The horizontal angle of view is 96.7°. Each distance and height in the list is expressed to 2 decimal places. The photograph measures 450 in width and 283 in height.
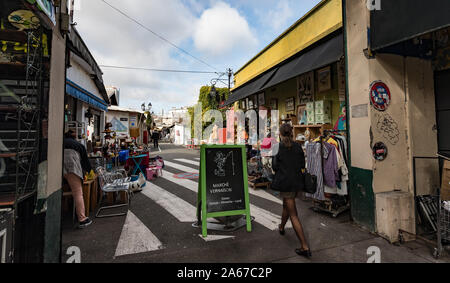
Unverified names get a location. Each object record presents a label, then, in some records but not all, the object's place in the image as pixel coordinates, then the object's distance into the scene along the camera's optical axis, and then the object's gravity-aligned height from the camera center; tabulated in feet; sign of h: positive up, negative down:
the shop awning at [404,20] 8.63 +6.18
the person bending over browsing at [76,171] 12.44 -1.44
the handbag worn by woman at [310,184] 9.99 -1.87
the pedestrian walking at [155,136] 65.35 +3.77
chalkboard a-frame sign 11.69 -2.16
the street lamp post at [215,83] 46.19 +15.38
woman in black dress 9.87 -1.18
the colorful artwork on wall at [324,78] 18.92 +6.63
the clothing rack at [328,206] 14.03 -4.38
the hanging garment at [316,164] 14.32 -1.26
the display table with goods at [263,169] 21.17 -2.63
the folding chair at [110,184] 14.47 -2.79
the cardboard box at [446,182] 10.91 -1.97
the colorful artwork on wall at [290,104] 24.36 +5.35
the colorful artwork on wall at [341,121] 16.75 +2.17
